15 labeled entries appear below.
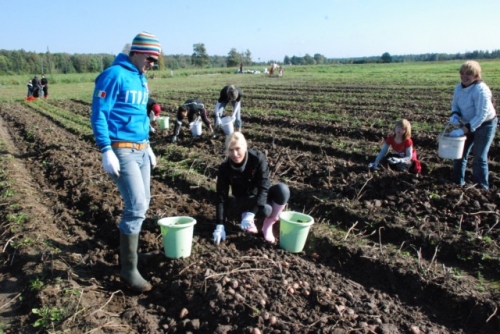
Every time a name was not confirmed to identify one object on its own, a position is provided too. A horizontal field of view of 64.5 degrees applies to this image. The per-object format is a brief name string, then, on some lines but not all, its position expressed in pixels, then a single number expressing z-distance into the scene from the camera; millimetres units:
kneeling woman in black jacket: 3701
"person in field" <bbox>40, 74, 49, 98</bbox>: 20547
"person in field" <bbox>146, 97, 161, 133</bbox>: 7500
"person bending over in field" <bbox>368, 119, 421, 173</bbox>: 5641
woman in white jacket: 4758
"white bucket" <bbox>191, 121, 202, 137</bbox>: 8633
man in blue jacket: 2859
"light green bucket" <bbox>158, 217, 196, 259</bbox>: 3328
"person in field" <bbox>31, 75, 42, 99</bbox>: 19794
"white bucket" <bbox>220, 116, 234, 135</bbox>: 7484
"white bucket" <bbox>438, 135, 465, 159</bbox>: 4957
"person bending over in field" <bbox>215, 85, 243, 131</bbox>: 8016
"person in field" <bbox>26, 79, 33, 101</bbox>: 19984
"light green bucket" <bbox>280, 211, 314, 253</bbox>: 3535
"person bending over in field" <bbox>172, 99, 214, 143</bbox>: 8602
